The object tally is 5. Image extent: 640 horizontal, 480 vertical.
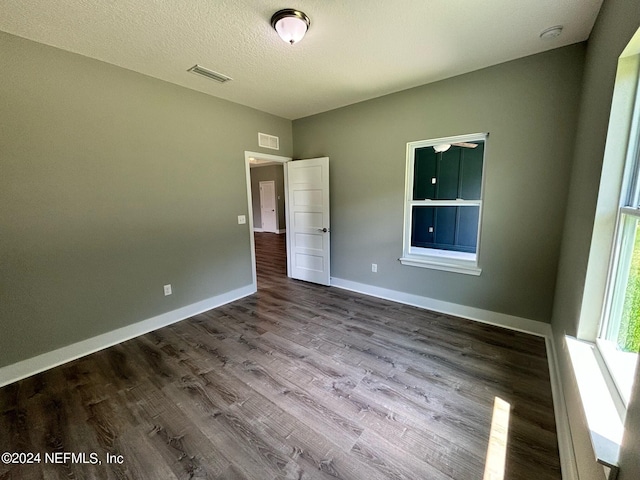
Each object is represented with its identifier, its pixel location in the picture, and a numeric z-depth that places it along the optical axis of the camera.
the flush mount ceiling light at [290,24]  1.77
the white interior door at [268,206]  9.28
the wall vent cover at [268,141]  3.80
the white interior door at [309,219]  3.95
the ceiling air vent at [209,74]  2.52
